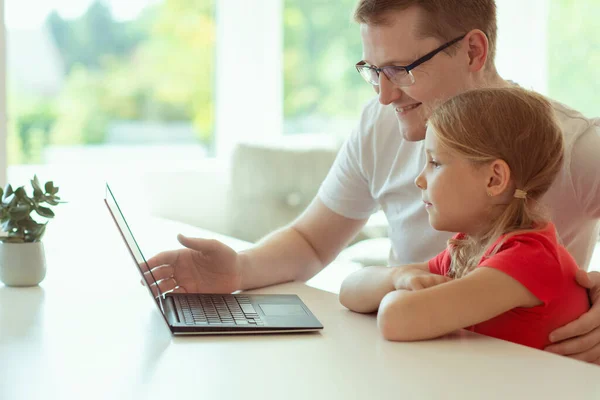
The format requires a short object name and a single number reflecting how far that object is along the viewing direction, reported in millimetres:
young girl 1996
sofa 4389
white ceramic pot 2325
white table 1804
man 2348
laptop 2031
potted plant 2329
